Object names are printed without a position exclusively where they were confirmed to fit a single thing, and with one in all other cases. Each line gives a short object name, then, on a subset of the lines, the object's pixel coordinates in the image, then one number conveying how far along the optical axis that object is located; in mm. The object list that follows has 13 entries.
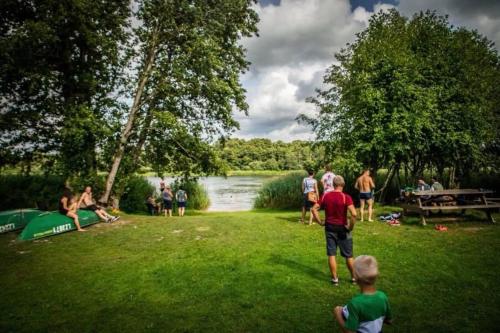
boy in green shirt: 2826
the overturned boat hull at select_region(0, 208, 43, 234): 11930
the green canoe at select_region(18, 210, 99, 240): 10477
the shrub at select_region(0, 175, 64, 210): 17125
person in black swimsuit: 11836
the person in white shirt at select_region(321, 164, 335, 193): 12133
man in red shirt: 6035
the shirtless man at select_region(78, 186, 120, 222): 13242
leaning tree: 16594
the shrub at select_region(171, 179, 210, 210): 25978
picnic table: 11727
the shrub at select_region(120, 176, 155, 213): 21625
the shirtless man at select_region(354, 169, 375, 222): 13164
